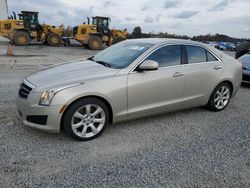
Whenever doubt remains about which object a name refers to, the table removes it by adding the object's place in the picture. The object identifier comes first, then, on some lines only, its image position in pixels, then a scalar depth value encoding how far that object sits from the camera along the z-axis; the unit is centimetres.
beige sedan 260
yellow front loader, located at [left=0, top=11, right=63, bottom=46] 1592
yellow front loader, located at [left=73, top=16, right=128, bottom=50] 1685
